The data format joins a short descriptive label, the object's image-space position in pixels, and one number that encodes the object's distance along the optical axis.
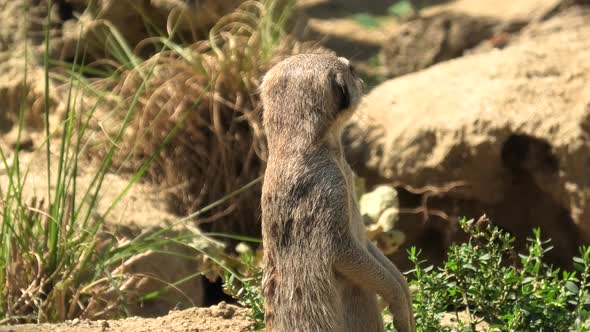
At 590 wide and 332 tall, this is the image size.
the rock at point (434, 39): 16.94
